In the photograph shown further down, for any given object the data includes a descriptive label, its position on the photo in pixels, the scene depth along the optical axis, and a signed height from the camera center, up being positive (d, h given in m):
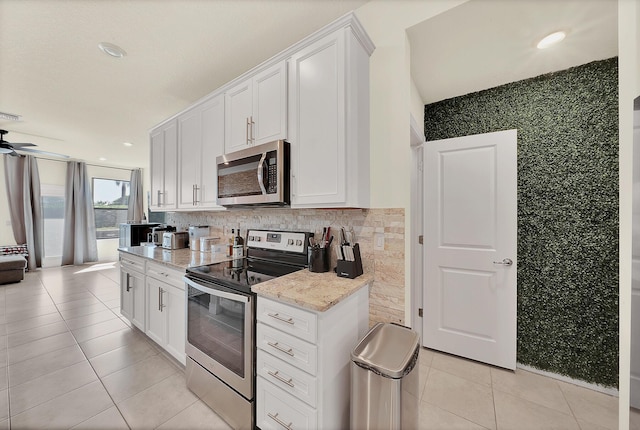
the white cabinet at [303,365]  1.15 -0.79
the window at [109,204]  6.61 +0.29
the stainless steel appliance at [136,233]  3.56 -0.29
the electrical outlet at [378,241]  1.64 -0.19
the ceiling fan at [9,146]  3.59 +1.07
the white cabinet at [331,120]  1.46 +0.62
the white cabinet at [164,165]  2.81 +0.62
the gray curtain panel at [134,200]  7.17 +0.44
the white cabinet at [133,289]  2.41 -0.82
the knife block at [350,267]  1.56 -0.36
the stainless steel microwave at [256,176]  1.69 +0.31
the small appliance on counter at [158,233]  3.18 -0.25
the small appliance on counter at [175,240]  2.78 -0.31
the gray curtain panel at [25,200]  5.16 +0.32
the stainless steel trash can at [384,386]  1.11 -0.85
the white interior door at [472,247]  2.05 -0.31
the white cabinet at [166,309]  1.93 -0.83
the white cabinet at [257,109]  1.75 +0.86
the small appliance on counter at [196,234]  2.73 -0.24
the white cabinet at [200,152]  2.30 +0.65
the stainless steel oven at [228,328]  1.40 -0.76
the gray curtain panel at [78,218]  5.91 -0.09
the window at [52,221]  5.72 -0.16
